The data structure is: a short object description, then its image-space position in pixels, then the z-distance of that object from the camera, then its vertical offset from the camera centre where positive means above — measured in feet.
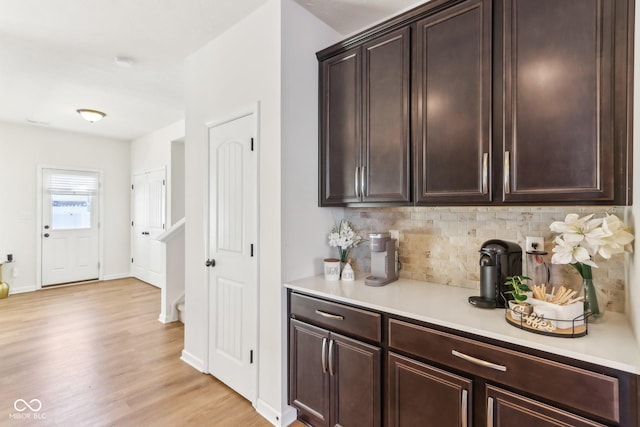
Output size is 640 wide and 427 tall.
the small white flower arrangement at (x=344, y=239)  7.25 -0.57
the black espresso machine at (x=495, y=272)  5.08 -0.94
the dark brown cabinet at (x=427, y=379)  3.58 -2.29
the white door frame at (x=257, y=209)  7.16 +0.12
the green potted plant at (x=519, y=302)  4.33 -1.23
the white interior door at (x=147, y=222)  18.30 -0.49
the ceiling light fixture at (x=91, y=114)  13.67 +4.39
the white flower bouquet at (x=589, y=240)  4.01 -0.34
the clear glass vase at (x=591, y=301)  4.58 -1.26
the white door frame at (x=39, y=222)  17.37 -0.42
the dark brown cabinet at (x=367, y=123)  6.07 +1.90
